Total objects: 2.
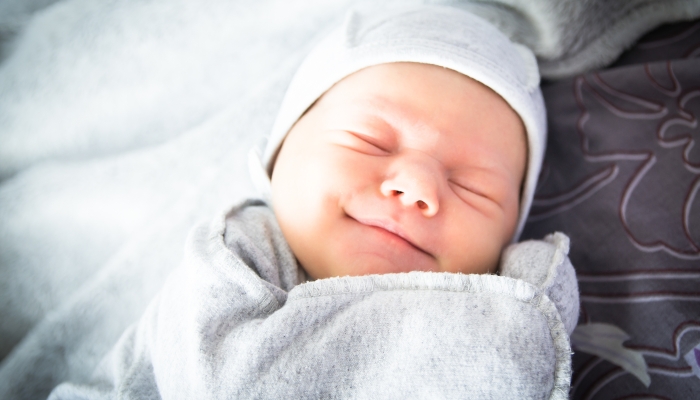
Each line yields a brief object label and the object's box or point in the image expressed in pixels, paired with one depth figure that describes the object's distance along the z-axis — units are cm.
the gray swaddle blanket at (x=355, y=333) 31
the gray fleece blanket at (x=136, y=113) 40
